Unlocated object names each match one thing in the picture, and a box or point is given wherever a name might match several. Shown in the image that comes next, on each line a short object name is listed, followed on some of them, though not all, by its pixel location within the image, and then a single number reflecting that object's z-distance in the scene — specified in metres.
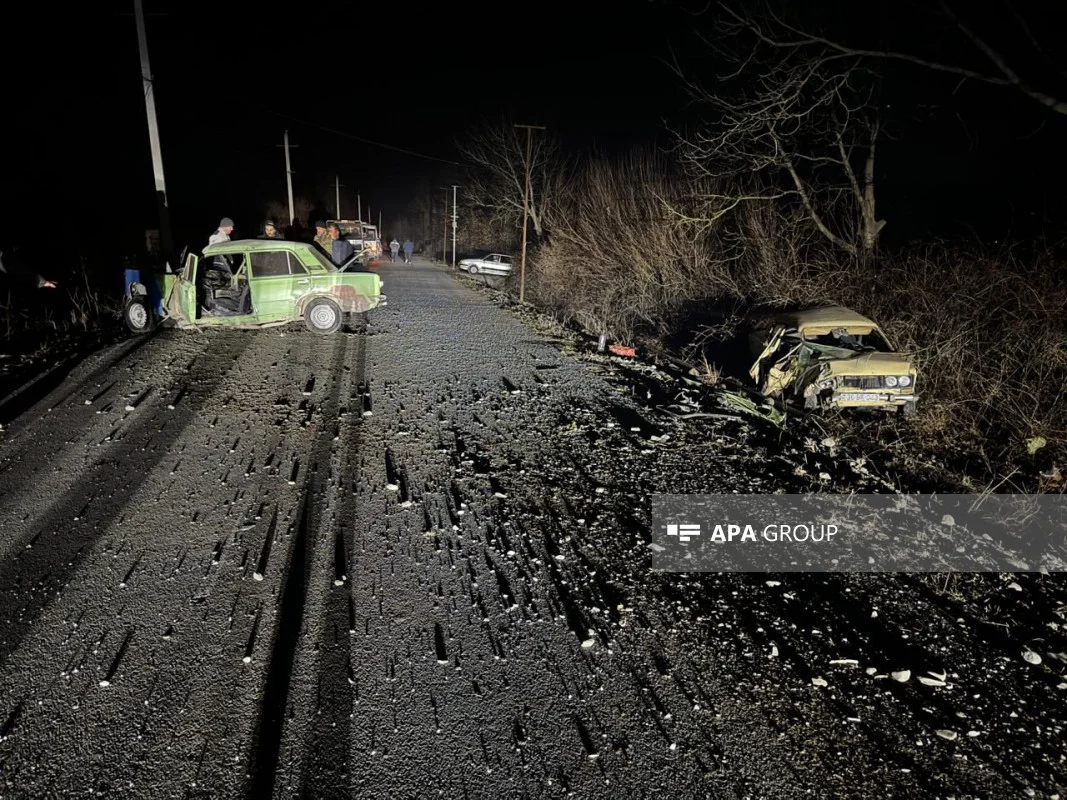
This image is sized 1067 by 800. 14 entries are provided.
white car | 30.58
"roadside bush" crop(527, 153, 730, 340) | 16.05
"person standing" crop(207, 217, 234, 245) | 11.39
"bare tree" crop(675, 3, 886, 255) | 9.83
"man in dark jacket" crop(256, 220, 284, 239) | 13.18
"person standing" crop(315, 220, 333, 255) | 16.13
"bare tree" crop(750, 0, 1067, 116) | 7.69
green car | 10.30
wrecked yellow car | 7.32
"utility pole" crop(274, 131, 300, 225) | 33.22
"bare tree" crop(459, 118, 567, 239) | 35.22
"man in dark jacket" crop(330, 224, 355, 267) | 14.12
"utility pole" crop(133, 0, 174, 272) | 14.62
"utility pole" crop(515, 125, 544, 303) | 18.39
